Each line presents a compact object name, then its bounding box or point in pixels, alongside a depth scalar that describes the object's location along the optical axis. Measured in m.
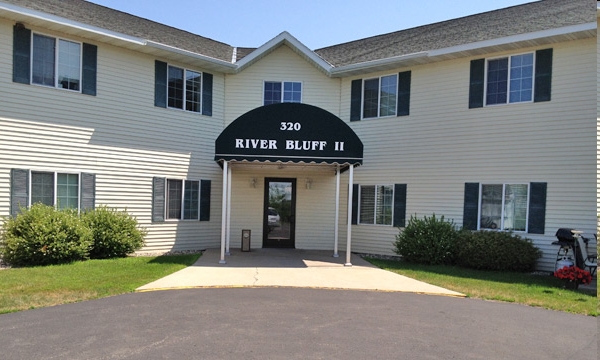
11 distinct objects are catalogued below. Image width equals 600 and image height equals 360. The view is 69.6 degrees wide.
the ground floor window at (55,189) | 11.43
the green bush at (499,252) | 11.27
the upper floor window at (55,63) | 11.50
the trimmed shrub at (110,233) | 11.82
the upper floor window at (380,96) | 14.34
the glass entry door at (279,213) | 15.35
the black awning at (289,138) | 11.48
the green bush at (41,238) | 10.36
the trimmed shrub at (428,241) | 12.18
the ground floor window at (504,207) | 12.02
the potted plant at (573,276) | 9.31
